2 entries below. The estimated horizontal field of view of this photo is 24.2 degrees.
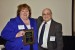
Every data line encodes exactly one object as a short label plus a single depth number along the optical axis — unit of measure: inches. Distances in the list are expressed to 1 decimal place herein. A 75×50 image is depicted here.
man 124.2
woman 109.5
